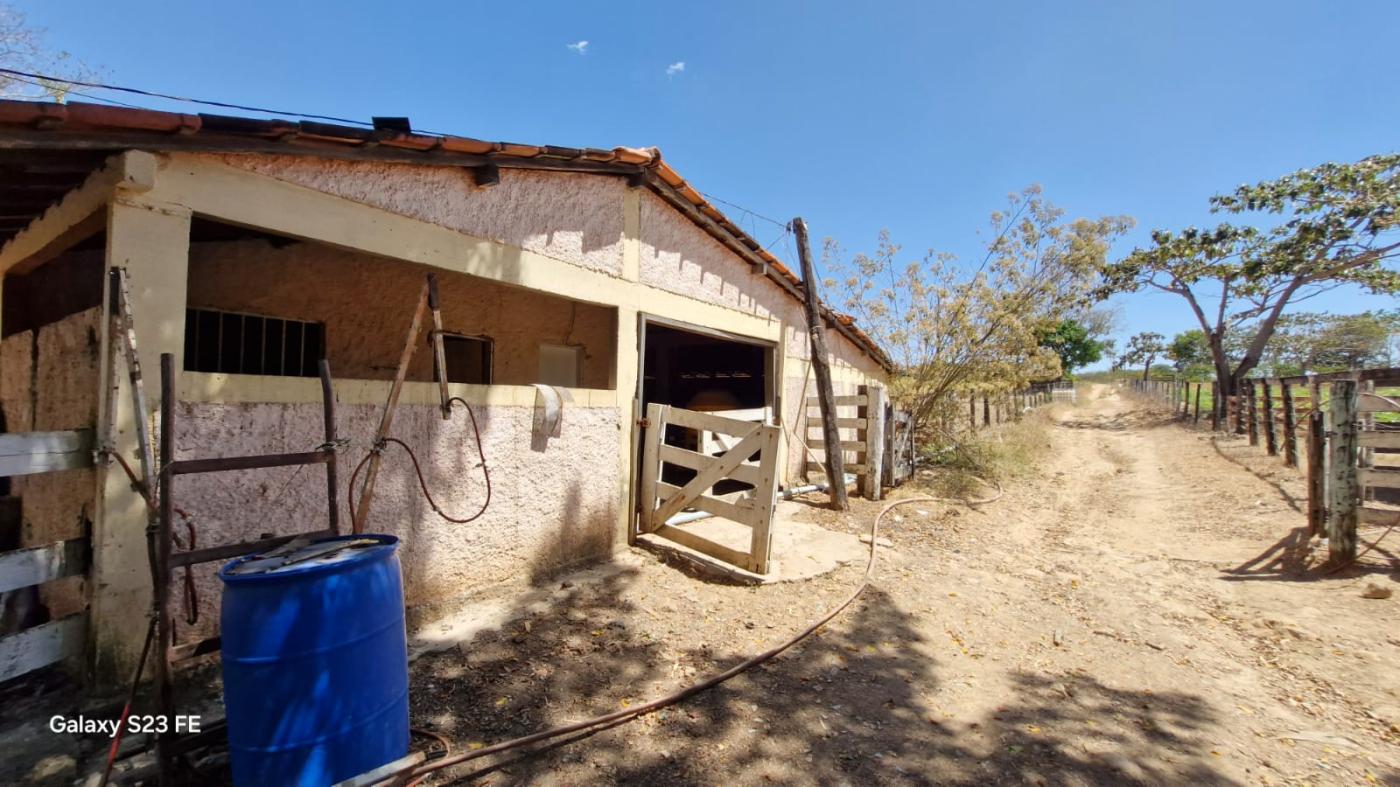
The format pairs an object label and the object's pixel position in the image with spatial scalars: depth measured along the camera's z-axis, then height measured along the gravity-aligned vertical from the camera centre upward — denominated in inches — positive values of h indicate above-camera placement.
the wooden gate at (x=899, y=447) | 354.9 -26.4
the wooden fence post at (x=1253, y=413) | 504.0 -0.8
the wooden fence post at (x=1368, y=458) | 231.5 -17.9
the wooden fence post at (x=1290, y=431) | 377.4 -11.9
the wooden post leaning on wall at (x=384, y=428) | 131.3 -7.6
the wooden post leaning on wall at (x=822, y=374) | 302.4 +16.0
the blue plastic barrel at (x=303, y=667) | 84.4 -40.3
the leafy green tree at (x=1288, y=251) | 661.3 +208.6
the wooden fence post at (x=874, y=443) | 327.9 -21.4
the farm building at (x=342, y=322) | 111.0 +25.7
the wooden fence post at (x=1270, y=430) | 440.5 -13.4
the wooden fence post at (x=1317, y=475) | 230.2 -24.2
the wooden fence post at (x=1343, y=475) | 209.3 -22.4
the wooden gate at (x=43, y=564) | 96.9 -30.4
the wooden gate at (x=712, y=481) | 192.5 -28.2
